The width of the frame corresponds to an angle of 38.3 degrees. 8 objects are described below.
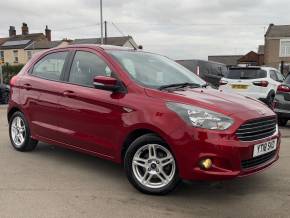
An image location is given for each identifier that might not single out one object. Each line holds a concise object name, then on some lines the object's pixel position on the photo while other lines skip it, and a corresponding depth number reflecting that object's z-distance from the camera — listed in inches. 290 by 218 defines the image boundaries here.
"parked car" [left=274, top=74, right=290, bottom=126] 364.8
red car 167.2
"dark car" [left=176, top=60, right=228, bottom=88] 698.2
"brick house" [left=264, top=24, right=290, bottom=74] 2135.8
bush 1870.1
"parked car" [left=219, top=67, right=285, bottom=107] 528.1
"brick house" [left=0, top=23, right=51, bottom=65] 2368.4
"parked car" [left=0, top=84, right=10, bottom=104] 746.8
